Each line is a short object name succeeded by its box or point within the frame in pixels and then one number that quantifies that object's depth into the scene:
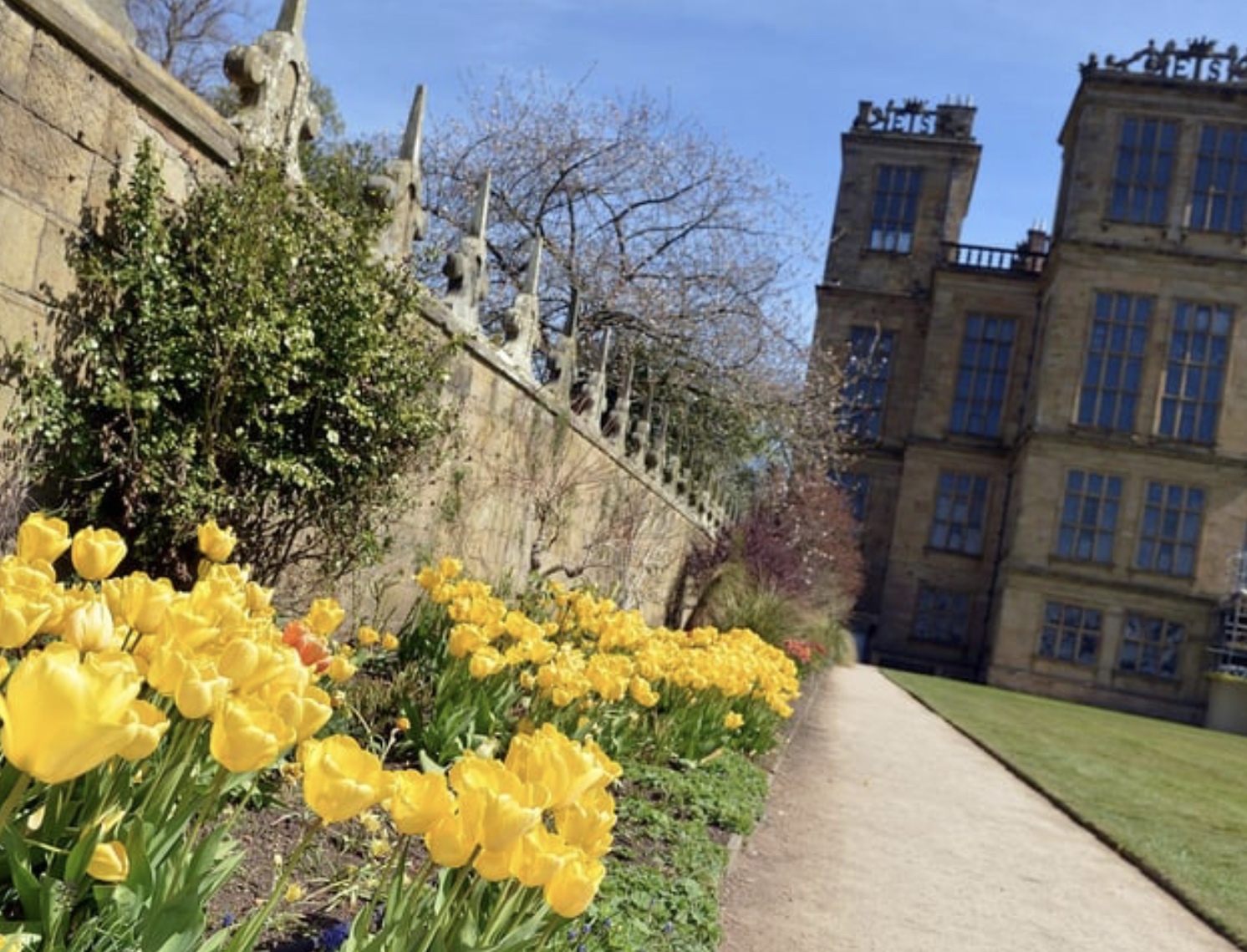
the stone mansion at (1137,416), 27.30
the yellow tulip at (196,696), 1.33
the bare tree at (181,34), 20.83
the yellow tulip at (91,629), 1.49
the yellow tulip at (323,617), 2.52
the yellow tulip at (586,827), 1.47
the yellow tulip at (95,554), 1.86
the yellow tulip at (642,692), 3.96
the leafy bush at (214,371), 3.78
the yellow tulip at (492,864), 1.35
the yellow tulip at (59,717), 0.91
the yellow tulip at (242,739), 1.24
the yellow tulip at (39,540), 1.80
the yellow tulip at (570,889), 1.34
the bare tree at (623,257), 15.38
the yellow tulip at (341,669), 2.23
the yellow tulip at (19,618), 1.32
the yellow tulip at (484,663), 3.06
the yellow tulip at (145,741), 1.13
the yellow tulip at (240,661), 1.48
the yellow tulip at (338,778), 1.28
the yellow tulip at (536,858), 1.35
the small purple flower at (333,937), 2.27
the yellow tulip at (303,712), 1.39
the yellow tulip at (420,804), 1.34
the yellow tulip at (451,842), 1.33
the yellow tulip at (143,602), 1.68
